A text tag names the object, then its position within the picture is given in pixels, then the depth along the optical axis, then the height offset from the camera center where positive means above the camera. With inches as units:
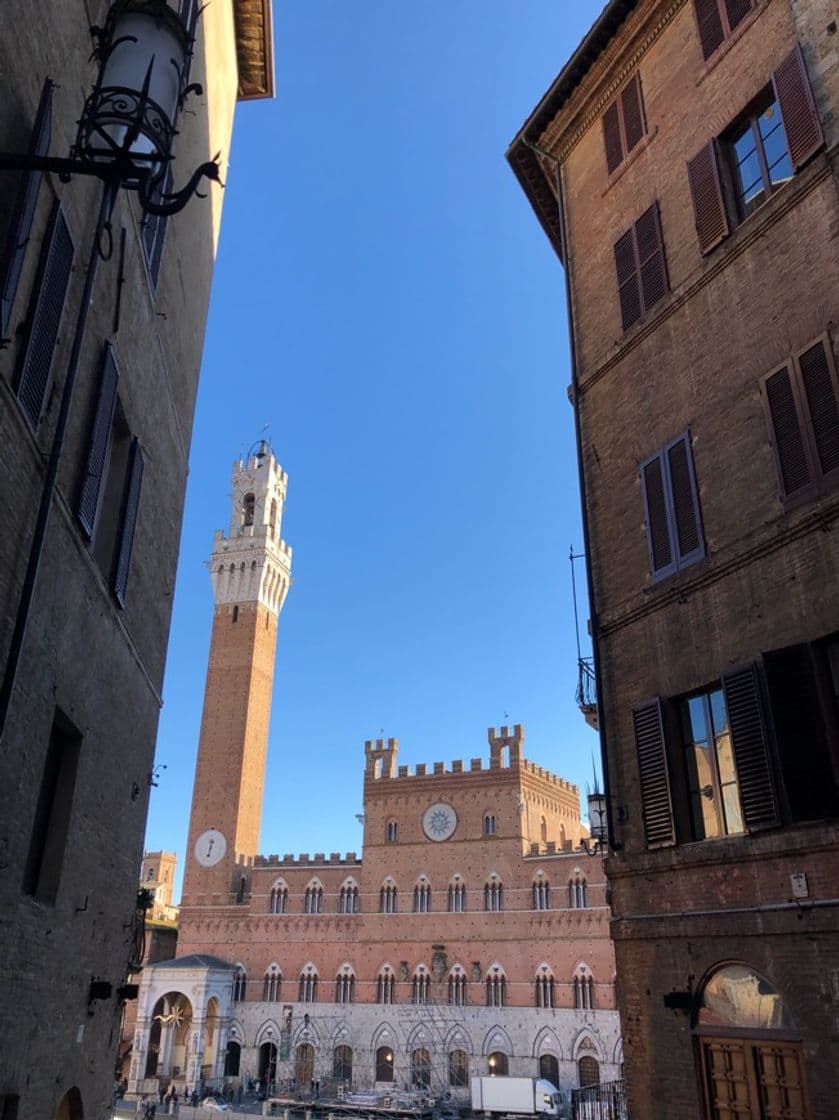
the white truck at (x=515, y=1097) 1488.7 -146.8
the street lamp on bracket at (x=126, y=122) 213.0 +201.1
